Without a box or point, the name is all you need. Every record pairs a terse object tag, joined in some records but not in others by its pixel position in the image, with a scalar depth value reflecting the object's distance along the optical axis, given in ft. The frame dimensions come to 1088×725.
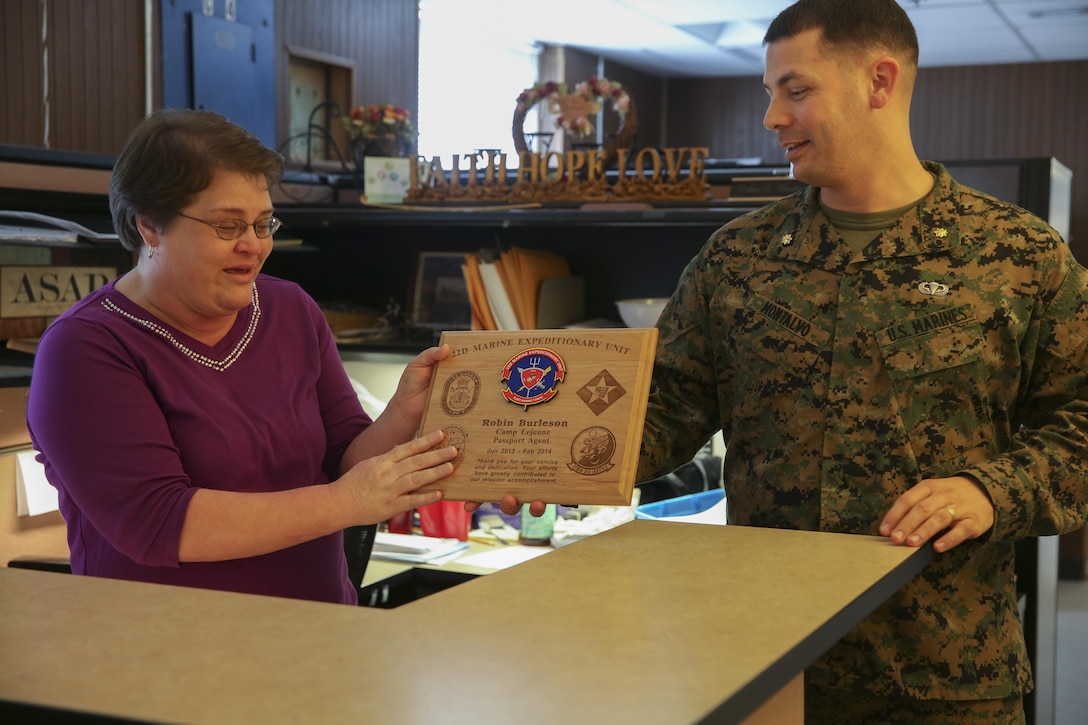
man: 5.57
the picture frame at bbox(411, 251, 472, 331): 10.87
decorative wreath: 10.96
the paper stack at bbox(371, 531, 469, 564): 9.13
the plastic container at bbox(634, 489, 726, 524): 9.15
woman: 5.01
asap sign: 9.00
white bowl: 9.86
